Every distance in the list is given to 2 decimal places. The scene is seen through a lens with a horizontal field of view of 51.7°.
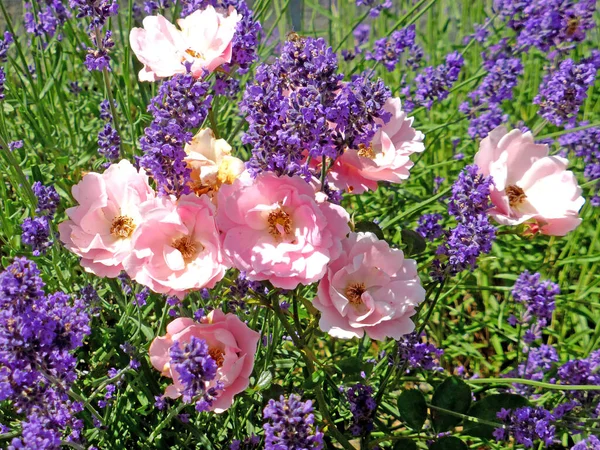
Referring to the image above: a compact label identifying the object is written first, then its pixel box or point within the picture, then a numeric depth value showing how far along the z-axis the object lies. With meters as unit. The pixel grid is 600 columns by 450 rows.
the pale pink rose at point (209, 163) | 0.32
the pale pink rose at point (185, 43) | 0.34
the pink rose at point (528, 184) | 0.34
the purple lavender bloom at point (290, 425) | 0.30
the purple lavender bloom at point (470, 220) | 0.33
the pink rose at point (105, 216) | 0.32
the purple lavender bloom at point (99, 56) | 0.41
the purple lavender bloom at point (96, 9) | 0.40
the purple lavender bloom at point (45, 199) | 0.41
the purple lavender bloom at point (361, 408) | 0.40
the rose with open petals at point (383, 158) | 0.33
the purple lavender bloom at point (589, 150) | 0.59
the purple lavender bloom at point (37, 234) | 0.41
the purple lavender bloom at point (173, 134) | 0.30
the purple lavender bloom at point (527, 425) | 0.39
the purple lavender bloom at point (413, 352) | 0.40
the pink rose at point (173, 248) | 0.29
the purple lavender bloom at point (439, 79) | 0.55
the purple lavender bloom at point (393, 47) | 0.62
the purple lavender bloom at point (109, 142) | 0.46
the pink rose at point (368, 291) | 0.32
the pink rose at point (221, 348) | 0.32
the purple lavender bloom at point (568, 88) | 0.44
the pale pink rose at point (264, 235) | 0.29
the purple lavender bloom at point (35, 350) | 0.28
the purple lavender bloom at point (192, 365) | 0.29
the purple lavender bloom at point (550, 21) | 0.56
